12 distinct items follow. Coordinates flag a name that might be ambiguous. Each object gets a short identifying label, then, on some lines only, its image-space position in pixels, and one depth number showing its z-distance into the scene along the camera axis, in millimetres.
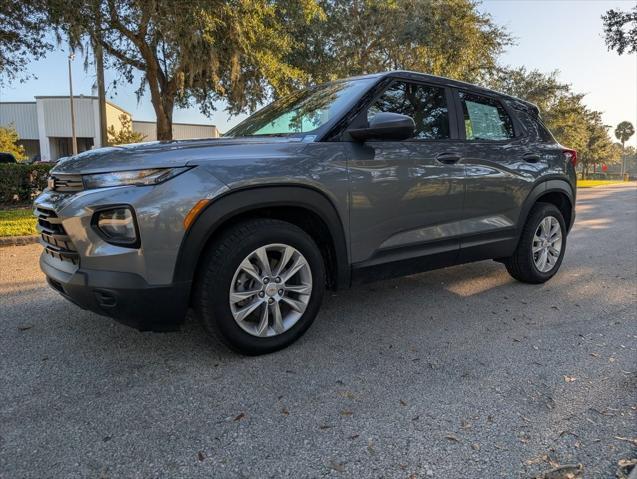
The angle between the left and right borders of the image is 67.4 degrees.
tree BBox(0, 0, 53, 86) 8930
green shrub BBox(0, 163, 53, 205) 10922
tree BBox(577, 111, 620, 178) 52297
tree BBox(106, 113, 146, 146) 32312
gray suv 2660
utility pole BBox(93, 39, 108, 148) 11062
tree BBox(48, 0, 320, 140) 9375
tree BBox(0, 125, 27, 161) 34781
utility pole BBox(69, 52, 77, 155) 37938
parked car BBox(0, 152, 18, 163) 20653
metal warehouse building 47000
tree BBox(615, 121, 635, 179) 101244
